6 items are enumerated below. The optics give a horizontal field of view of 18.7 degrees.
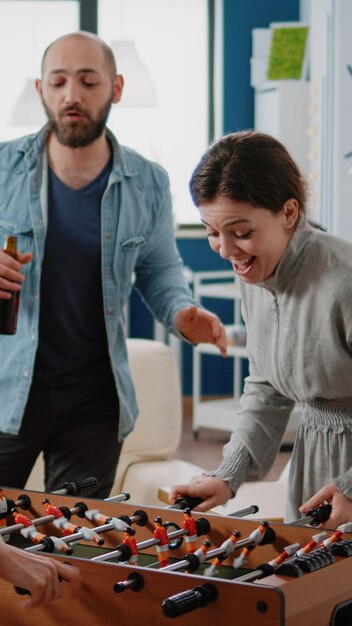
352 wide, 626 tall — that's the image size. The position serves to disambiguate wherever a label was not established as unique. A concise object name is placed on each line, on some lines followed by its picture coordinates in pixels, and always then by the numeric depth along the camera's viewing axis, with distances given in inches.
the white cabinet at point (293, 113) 271.3
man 105.3
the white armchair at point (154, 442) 139.0
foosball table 60.1
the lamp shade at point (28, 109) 238.1
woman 75.9
